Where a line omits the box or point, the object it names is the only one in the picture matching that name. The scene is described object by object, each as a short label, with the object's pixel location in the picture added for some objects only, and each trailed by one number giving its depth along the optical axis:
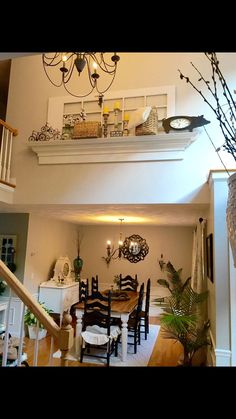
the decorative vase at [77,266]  7.46
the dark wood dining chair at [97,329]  4.01
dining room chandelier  7.85
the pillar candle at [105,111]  3.96
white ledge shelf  3.55
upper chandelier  4.11
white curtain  3.73
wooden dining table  4.21
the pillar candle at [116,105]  3.94
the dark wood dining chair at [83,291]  4.53
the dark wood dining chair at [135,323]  4.66
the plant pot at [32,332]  4.97
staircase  1.63
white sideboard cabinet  5.59
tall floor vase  1.00
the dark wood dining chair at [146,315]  5.33
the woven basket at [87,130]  3.78
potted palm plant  3.04
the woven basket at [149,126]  3.61
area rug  4.16
